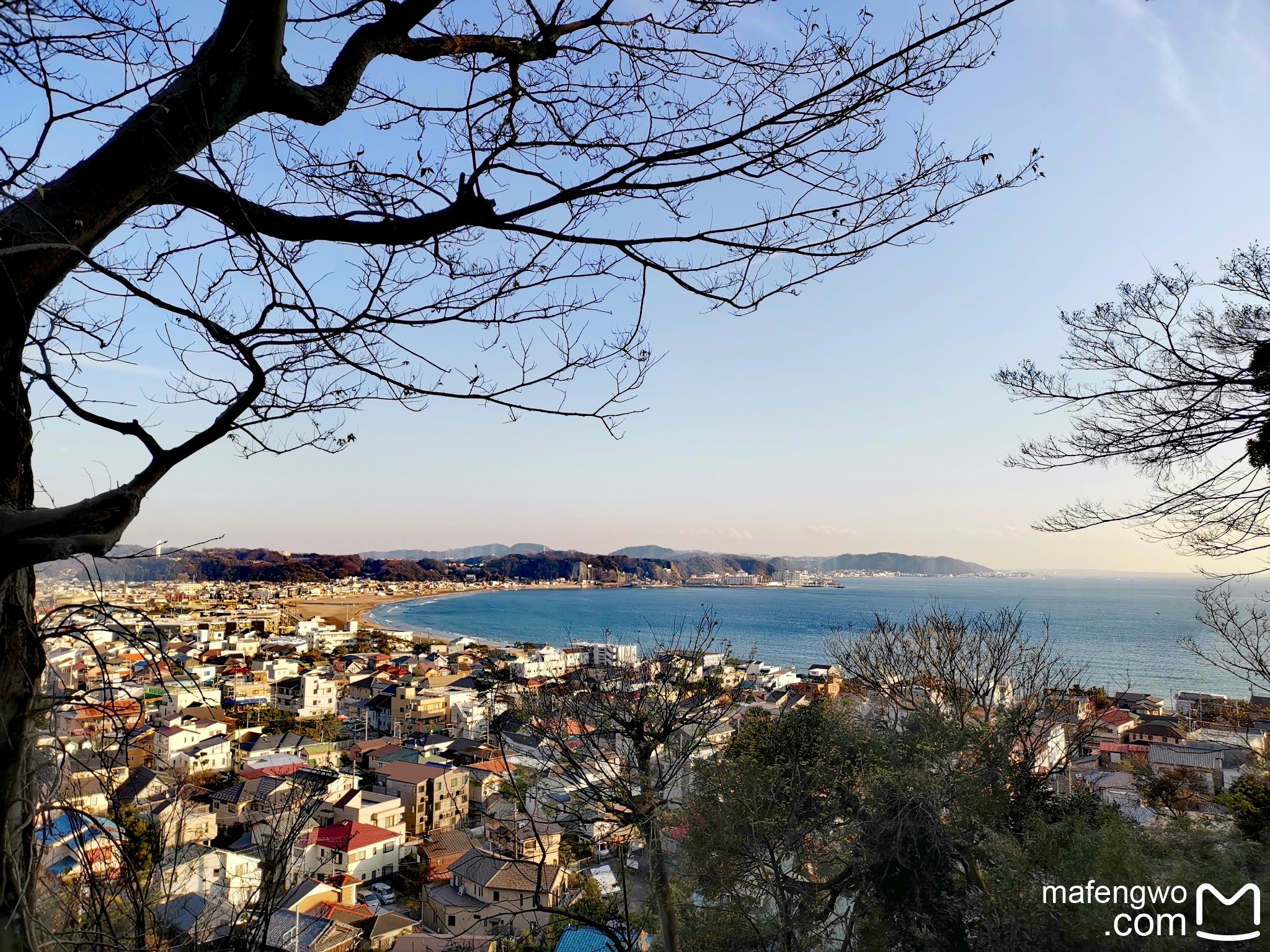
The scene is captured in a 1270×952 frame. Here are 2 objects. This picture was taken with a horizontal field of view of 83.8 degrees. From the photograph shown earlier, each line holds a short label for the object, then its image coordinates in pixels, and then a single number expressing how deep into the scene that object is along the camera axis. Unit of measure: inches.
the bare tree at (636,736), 181.3
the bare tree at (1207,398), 138.7
